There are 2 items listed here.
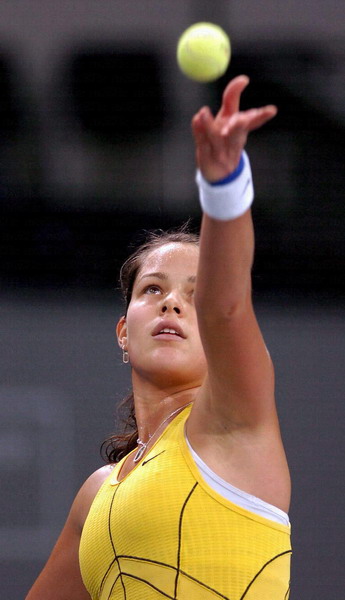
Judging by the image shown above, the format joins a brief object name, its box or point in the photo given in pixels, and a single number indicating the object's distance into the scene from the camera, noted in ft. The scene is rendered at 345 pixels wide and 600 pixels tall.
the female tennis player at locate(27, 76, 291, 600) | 22.27
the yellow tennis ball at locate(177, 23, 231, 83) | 22.55
